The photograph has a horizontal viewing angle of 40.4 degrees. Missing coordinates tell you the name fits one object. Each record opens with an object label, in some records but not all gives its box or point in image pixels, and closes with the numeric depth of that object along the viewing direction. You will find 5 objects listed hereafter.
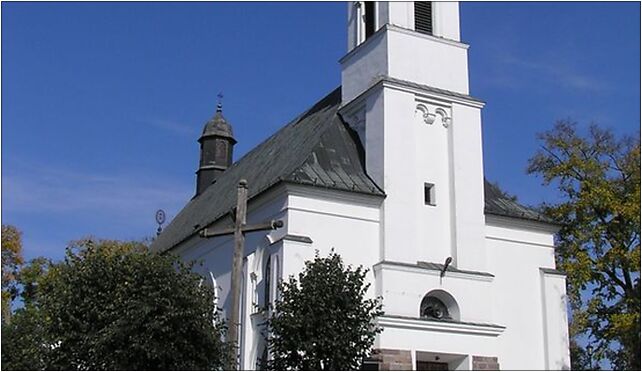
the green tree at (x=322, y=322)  20.75
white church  26.20
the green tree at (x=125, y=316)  20.03
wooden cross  16.48
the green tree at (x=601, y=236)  32.56
